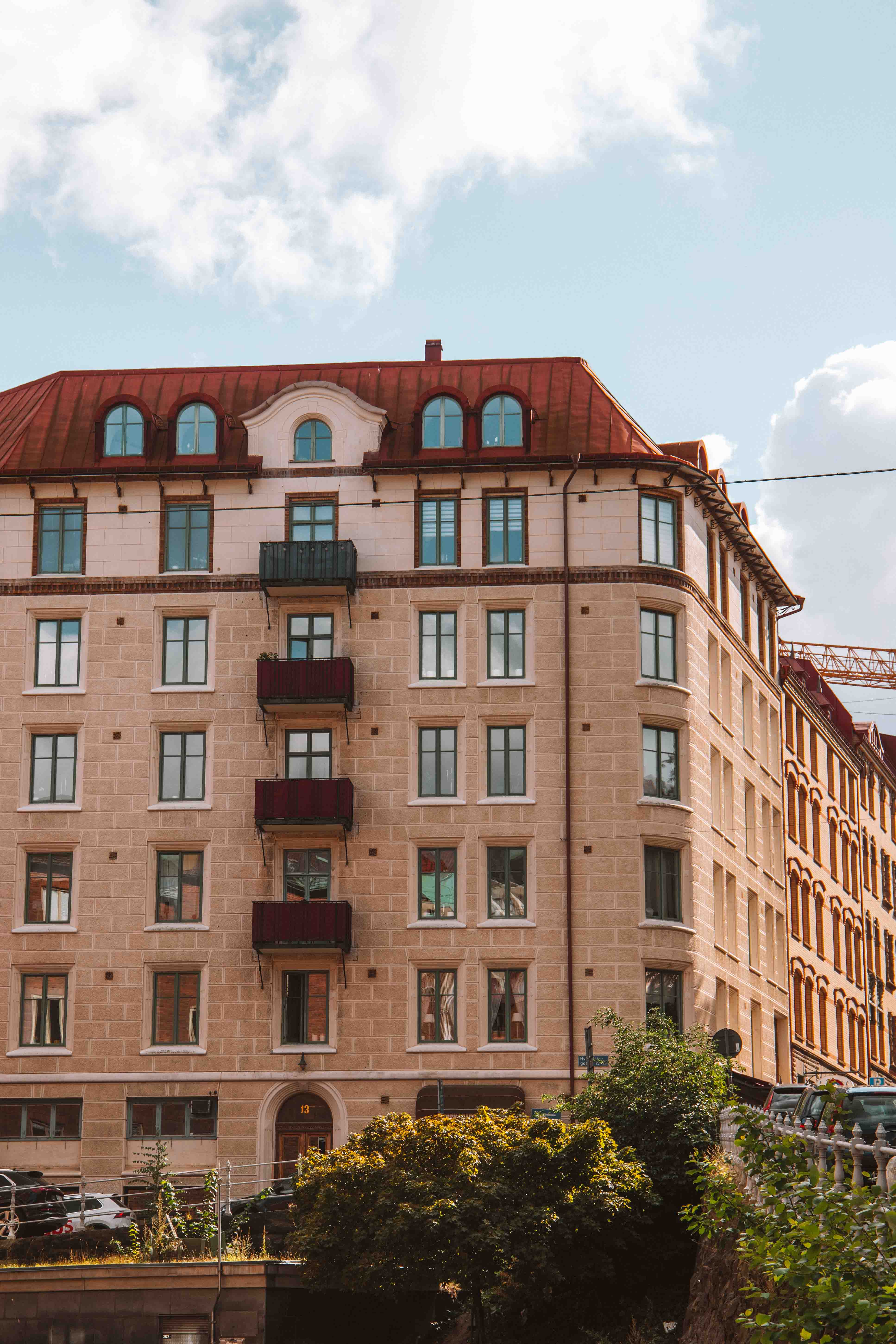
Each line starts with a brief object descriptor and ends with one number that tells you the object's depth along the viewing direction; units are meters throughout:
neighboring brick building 69.69
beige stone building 50.12
